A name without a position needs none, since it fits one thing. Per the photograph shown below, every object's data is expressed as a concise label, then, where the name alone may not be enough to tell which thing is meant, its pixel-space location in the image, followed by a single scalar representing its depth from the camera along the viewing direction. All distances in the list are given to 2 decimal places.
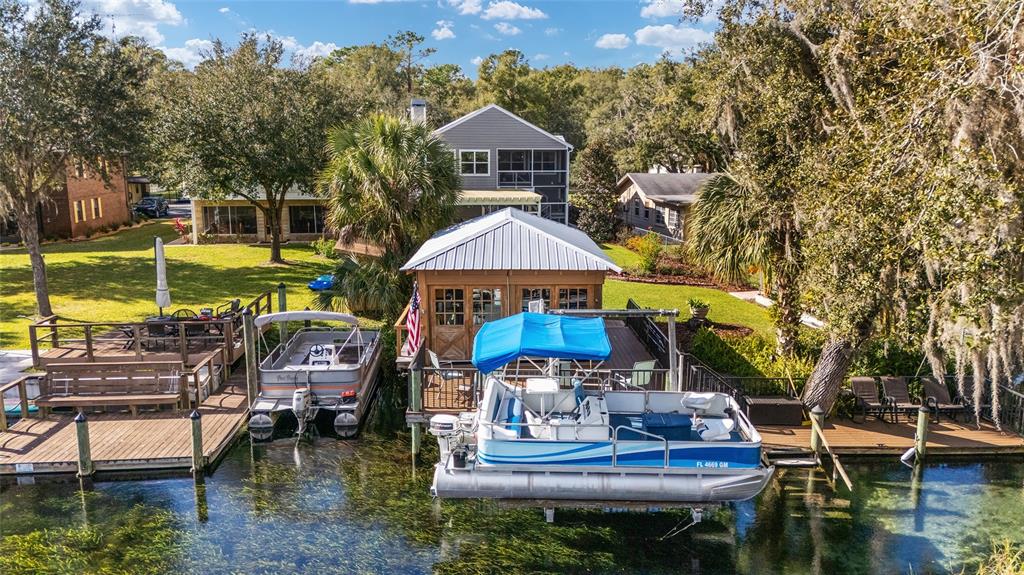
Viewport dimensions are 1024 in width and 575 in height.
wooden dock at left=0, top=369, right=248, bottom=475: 12.43
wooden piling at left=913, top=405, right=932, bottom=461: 12.86
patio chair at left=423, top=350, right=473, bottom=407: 13.77
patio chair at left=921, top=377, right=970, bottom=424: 14.44
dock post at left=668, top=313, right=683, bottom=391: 12.35
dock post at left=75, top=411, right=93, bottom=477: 11.81
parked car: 49.41
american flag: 15.20
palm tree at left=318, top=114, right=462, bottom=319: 18.50
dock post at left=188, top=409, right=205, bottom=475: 12.24
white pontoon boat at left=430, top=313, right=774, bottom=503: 10.52
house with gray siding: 35.12
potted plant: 20.06
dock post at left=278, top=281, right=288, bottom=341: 20.37
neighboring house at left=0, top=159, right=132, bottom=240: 36.81
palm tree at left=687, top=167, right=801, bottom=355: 14.23
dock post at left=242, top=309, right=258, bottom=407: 14.46
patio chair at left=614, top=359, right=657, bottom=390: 13.47
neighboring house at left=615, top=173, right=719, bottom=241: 36.62
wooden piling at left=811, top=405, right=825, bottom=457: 12.68
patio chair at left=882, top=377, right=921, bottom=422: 14.29
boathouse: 15.30
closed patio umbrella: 17.12
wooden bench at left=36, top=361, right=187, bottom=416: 14.12
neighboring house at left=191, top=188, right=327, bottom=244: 37.50
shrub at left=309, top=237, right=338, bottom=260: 31.03
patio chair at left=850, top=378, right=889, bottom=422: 14.34
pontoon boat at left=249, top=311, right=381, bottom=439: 14.28
